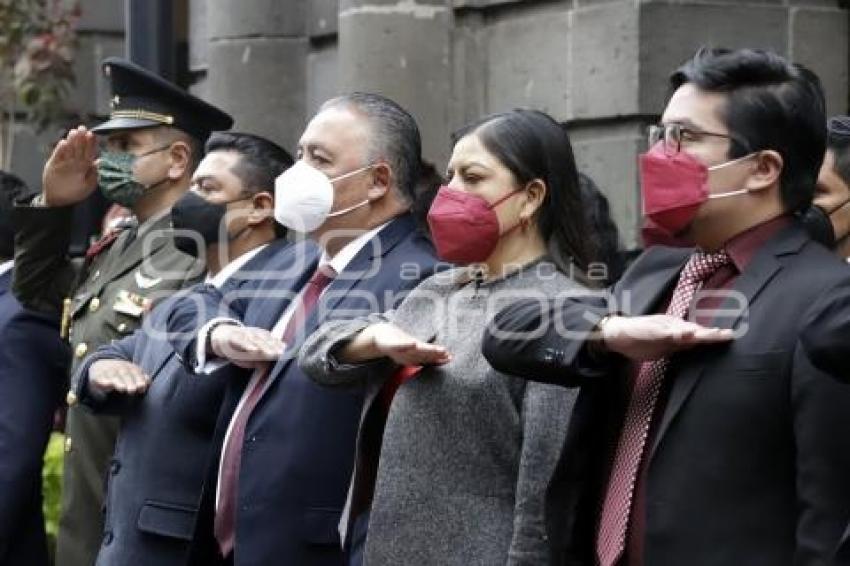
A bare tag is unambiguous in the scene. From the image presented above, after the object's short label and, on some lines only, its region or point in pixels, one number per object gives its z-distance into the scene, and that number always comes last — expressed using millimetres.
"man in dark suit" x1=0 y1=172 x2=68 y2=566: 11280
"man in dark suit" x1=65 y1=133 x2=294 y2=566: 9457
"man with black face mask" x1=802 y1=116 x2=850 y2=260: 8389
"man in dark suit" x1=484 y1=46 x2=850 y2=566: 6023
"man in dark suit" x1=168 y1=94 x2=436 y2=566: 8528
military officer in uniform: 10676
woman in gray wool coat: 7287
